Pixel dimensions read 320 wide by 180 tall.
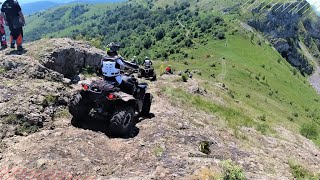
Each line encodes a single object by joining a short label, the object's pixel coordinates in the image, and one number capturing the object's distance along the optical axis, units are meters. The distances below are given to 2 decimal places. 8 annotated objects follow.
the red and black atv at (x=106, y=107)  8.31
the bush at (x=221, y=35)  78.70
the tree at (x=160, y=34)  90.89
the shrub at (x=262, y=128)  13.28
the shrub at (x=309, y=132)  18.80
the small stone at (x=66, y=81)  11.38
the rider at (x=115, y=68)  8.65
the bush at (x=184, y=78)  21.40
